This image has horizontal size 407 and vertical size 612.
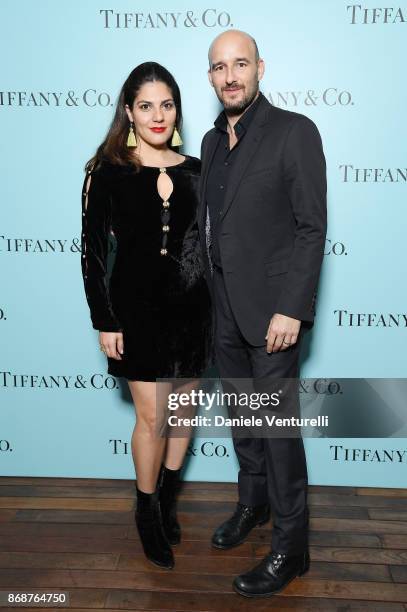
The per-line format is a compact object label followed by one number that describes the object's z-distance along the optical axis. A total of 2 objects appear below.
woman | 1.99
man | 1.81
